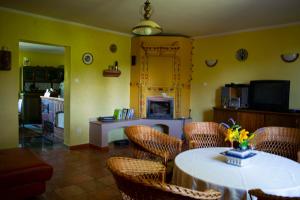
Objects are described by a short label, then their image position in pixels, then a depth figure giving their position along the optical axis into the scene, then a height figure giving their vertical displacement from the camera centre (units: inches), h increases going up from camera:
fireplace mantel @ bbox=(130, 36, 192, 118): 224.5 +20.5
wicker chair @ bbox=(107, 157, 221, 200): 46.8 -19.9
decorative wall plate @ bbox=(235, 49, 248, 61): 203.5 +32.0
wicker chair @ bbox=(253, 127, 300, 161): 106.7 -21.1
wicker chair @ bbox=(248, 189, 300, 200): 42.2 -18.9
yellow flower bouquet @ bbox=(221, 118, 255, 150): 77.9 -14.5
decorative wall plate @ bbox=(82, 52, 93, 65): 196.4 +25.3
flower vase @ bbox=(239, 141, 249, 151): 77.6 -17.1
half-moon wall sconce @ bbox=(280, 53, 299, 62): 177.9 +27.0
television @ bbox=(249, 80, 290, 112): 173.8 -1.3
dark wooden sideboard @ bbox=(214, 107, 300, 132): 165.2 -18.3
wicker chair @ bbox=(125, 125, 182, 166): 99.0 -22.7
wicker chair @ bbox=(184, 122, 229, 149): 117.0 -20.5
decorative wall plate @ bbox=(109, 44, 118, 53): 215.5 +37.3
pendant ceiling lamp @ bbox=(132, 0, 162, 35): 104.5 +27.3
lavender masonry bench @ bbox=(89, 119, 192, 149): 190.5 -30.4
